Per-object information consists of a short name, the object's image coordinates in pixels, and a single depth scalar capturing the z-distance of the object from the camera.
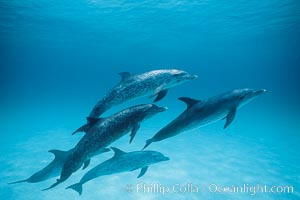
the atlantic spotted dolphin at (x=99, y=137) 5.11
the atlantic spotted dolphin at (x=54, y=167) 7.65
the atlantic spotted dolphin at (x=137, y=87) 6.02
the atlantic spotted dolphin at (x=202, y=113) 5.62
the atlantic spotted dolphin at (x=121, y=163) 8.10
